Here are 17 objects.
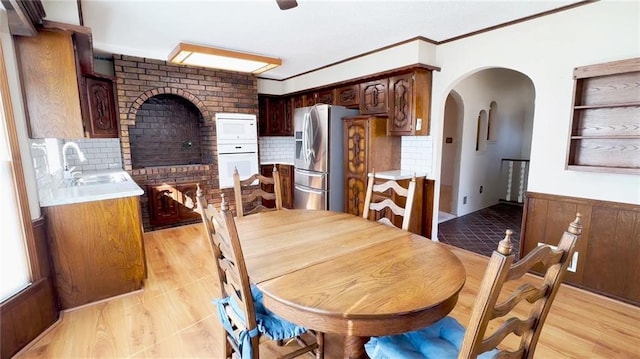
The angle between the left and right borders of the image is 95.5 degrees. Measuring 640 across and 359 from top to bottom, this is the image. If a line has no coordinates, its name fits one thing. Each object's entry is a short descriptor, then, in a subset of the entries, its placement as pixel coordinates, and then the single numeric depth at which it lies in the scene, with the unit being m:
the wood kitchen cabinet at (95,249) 2.14
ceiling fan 1.70
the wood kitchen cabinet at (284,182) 5.03
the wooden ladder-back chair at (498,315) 0.74
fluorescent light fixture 3.13
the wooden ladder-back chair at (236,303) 1.15
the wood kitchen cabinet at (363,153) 3.58
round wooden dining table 1.00
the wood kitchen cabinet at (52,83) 2.05
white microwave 4.43
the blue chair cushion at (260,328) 1.25
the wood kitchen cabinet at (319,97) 4.39
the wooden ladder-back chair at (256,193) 2.24
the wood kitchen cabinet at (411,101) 3.30
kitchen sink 3.00
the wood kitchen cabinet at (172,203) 4.02
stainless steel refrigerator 3.88
